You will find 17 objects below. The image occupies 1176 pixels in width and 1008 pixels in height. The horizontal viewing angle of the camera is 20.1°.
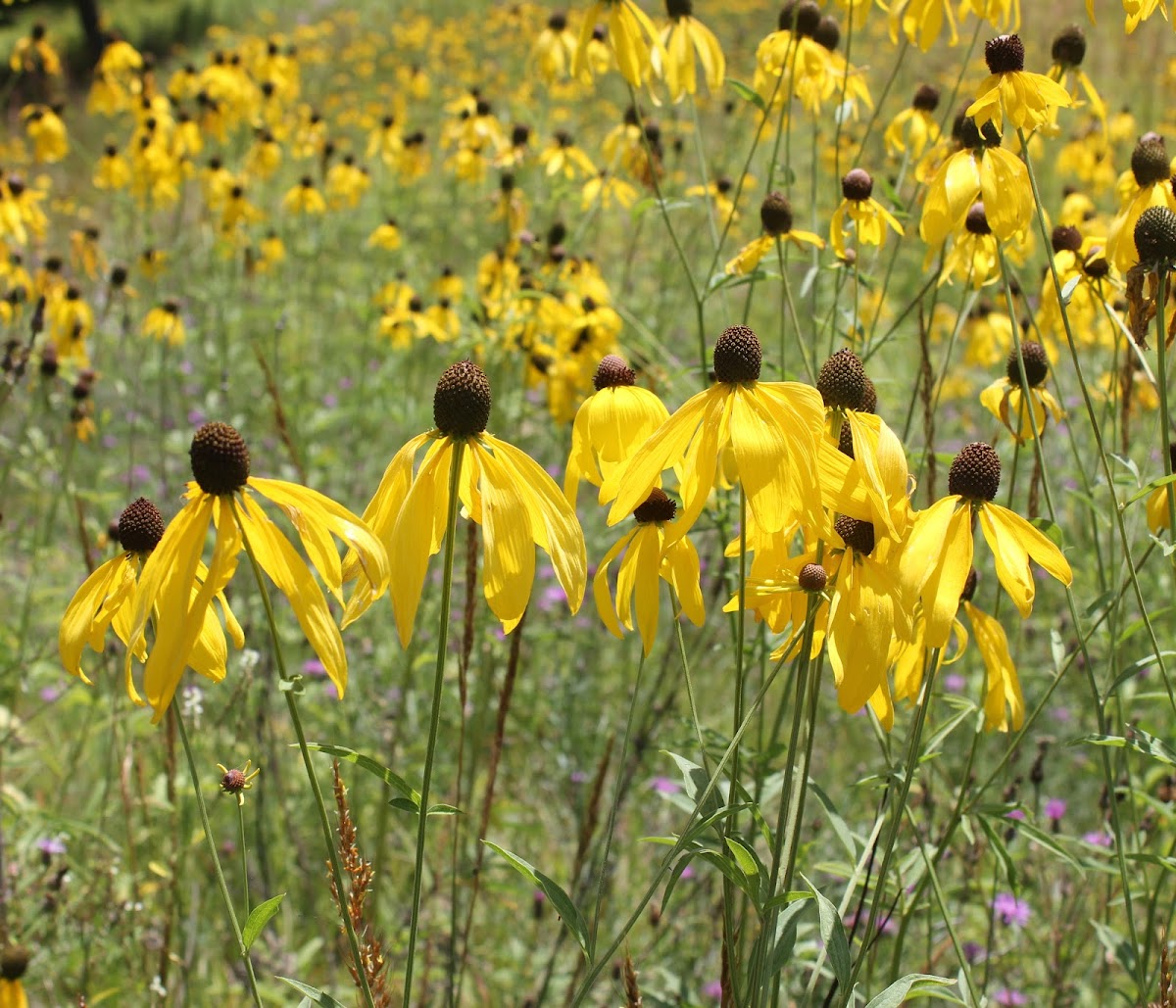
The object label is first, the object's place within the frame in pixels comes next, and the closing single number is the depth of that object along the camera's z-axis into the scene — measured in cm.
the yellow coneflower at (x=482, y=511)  78
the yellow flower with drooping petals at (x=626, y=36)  108
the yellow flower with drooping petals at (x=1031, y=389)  101
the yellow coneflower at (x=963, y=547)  79
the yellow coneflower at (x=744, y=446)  79
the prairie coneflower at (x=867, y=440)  80
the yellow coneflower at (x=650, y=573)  85
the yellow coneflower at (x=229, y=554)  76
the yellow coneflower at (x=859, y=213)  107
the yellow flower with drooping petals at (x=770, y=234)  107
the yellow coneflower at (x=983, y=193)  92
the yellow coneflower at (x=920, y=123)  141
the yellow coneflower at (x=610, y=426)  86
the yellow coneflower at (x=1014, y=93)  92
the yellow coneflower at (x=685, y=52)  119
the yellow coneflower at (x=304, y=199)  269
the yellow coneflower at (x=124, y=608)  79
